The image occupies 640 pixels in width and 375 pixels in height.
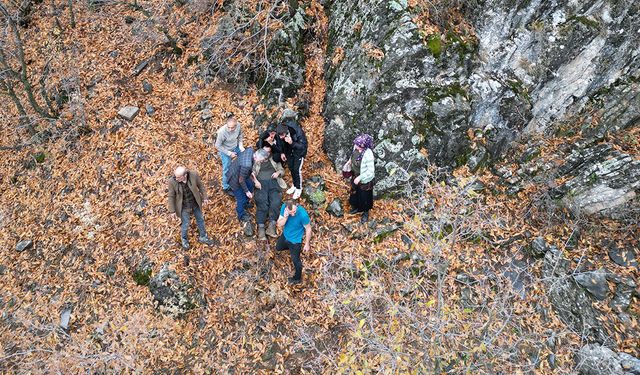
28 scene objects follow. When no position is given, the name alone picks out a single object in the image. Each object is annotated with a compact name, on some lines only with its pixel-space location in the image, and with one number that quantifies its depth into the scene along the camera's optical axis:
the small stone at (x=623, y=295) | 5.88
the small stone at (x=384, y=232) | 7.38
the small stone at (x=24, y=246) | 8.20
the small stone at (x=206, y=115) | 8.98
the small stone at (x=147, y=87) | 9.49
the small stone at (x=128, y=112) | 9.05
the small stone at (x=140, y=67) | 9.77
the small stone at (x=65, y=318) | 7.14
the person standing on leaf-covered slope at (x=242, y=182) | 6.85
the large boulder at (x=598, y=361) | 5.35
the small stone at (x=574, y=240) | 6.64
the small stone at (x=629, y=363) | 5.36
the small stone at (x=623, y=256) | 6.20
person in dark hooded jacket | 6.95
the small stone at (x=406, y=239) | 7.29
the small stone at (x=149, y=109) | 9.18
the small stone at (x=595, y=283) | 6.04
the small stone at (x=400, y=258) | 7.14
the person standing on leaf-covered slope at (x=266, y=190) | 6.93
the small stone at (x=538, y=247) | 6.74
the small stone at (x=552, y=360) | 5.76
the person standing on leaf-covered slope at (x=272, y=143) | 6.88
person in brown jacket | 6.51
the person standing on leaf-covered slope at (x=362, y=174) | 6.68
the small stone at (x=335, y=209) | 7.70
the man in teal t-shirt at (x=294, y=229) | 6.02
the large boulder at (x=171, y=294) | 6.99
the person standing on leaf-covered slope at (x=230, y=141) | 7.06
